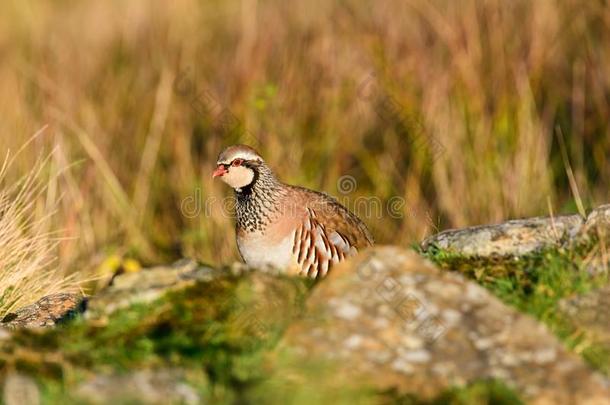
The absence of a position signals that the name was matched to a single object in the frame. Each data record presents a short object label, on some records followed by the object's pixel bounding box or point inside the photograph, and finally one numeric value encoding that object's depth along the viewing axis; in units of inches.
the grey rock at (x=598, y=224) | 389.7
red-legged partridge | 495.8
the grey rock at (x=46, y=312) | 424.8
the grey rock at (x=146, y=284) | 333.4
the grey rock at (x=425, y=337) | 292.8
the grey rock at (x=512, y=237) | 406.3
